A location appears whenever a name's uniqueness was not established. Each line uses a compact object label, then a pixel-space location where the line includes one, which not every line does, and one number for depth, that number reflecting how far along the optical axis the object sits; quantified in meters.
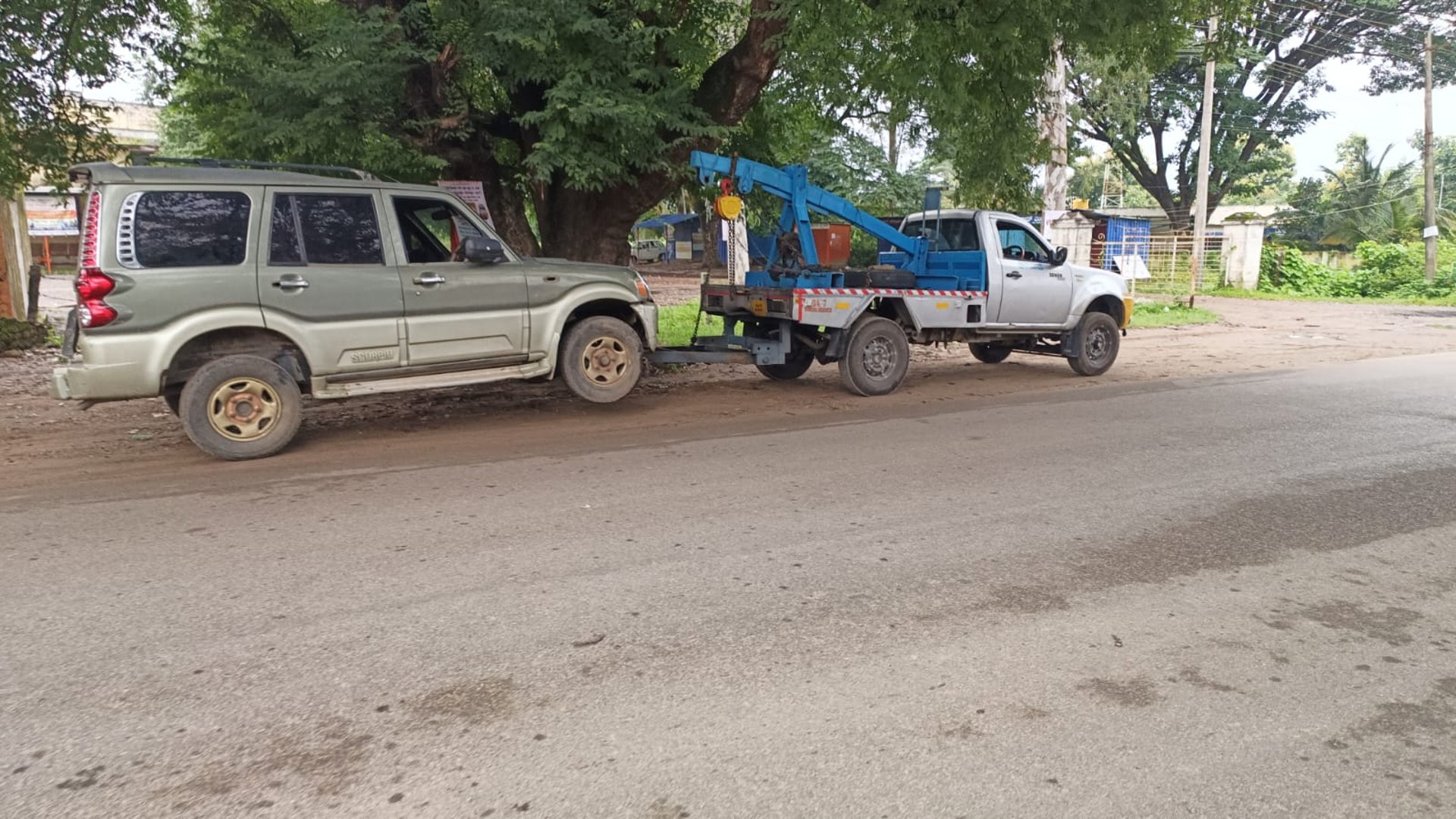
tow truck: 10.02
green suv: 6.68
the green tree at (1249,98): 32.50
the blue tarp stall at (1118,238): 29.75
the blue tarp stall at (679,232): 47.84
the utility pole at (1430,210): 29.86
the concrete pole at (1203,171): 27.00
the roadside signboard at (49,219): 31.92
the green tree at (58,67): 8.53
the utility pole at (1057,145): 19.94
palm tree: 36.38
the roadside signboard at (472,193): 10.26
